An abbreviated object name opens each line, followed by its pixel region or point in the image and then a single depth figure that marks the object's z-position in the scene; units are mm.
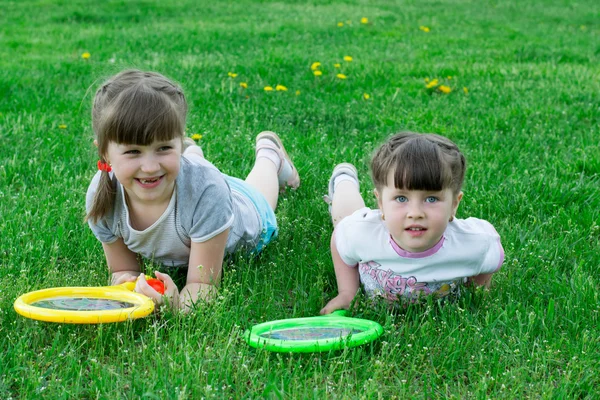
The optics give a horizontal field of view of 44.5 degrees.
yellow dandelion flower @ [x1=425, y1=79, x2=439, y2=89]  6961
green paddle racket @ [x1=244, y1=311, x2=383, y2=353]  2680
